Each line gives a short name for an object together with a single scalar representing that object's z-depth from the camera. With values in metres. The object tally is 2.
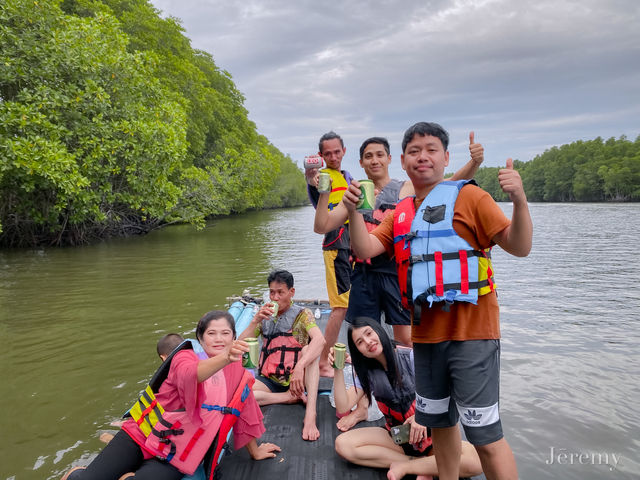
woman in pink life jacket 2.60
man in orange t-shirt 2.01
